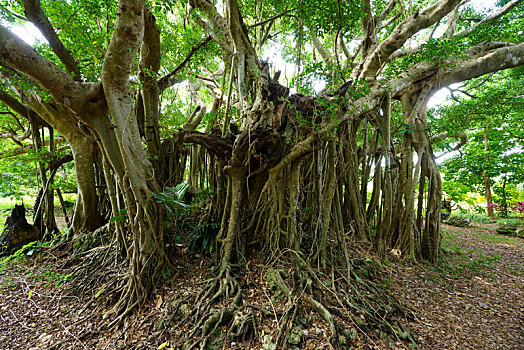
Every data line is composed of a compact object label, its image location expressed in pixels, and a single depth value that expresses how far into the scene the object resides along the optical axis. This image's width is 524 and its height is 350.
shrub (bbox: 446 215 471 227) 7.48
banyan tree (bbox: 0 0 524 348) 2.32
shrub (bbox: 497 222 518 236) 6.54
